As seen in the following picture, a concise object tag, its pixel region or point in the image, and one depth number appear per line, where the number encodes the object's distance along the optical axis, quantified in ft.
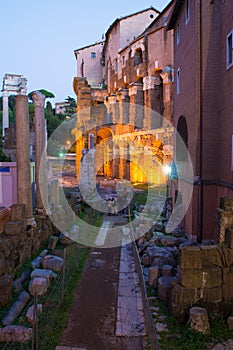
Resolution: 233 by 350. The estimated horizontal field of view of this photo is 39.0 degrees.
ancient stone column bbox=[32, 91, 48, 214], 40.27
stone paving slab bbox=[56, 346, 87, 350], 18.50
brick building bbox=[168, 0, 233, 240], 34.78
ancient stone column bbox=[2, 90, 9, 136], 90.49
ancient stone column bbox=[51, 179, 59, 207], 45.21
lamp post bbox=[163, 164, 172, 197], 76.04
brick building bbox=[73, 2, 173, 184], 85.92
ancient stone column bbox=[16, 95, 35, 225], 34.22
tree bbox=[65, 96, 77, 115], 193.28
